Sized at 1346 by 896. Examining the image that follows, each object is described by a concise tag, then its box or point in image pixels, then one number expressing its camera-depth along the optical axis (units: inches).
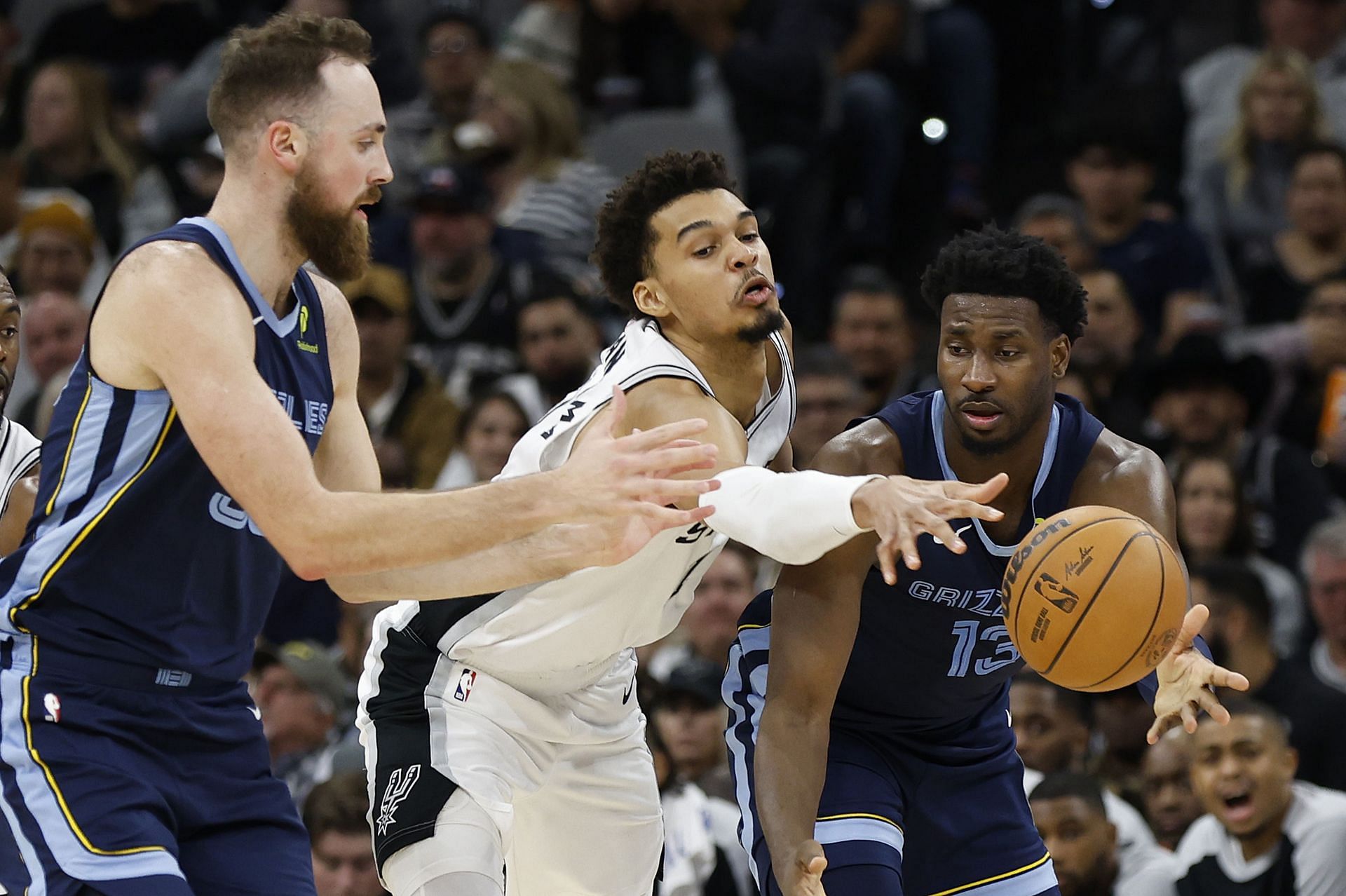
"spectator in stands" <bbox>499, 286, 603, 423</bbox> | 675.4
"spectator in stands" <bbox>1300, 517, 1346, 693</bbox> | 555.8
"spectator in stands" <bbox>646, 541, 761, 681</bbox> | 611.8
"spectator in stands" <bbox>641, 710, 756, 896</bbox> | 525.0
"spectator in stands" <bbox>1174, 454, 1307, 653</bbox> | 596.7
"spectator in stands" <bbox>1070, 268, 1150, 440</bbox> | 660.1
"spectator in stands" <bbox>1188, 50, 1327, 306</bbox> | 724.7
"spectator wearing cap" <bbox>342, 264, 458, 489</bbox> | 689.0
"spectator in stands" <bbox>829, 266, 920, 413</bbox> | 680.4
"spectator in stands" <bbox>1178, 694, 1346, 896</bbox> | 490.0
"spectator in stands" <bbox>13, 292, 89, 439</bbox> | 714.8
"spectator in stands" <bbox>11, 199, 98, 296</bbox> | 753.0
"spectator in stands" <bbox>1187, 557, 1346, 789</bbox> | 542.3
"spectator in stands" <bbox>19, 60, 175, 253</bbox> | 829.2
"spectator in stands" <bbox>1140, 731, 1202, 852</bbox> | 543.8
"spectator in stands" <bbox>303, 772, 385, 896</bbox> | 520.4
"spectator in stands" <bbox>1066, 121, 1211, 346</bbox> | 726.5
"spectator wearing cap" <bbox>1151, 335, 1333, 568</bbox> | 626.2
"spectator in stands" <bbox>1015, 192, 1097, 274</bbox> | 687.1
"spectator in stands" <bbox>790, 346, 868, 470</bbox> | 639.1
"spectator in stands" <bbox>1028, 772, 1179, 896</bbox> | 506.6
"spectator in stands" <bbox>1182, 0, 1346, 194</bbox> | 767.7
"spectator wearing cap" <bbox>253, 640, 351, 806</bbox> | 596.1
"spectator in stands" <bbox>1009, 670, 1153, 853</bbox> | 550.3
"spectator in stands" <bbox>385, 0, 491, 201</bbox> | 812.6
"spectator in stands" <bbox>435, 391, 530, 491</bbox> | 643.5
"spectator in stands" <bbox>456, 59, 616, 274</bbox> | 746.8
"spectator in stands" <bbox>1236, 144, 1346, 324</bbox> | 683.4
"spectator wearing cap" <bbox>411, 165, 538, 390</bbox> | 724.0
